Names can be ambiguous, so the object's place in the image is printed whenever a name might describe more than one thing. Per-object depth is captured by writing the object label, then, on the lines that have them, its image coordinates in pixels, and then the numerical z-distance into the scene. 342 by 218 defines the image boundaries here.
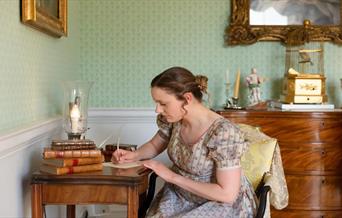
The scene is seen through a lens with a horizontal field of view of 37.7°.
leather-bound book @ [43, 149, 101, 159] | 2.15
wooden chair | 2.53
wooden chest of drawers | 3.35
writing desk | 2.10
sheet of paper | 2.33
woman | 2.04
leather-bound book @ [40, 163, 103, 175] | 2.12
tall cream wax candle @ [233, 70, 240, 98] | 3.69
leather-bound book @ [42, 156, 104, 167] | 2.13
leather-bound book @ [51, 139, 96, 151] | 2.19
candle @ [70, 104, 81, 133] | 2.59
